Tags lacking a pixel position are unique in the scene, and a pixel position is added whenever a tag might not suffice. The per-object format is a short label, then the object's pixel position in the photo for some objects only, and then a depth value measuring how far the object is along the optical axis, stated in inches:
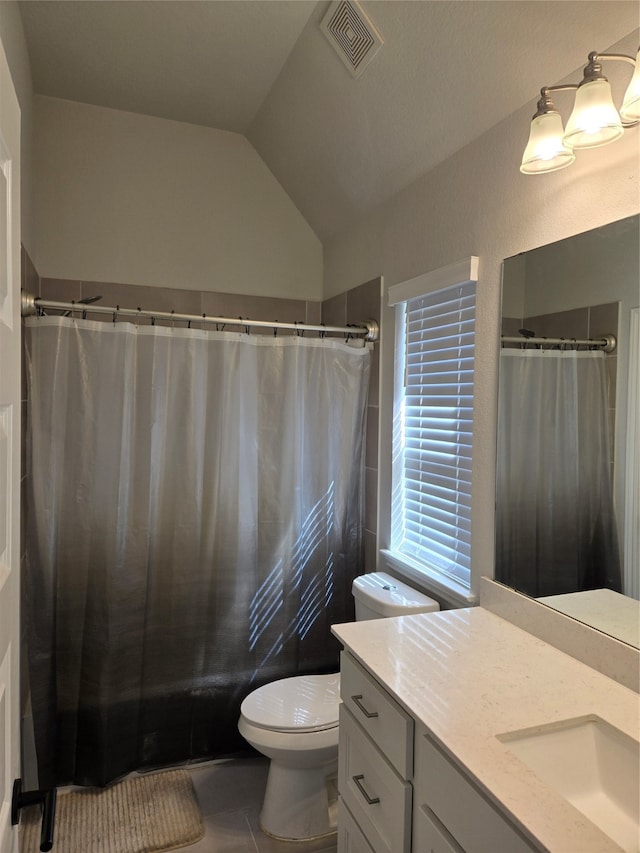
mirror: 49.8
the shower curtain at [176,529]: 80.7
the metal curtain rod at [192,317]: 77.1
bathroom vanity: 35.3
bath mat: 74.0
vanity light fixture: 44.0
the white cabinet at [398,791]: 37.4
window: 74.7
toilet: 72.3
